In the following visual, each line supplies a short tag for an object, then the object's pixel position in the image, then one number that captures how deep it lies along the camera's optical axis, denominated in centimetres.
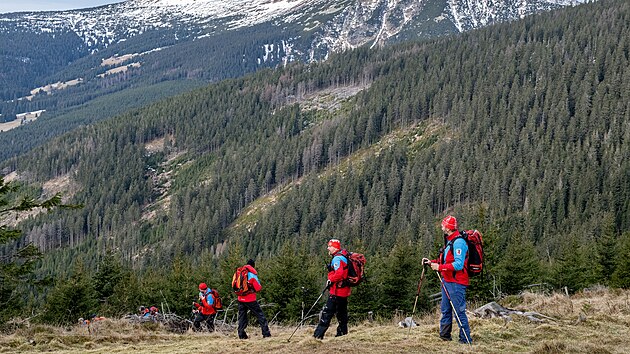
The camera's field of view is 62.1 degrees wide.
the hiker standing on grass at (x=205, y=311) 2127
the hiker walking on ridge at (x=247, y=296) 1712
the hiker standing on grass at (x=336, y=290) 1476
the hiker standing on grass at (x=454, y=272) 1302
